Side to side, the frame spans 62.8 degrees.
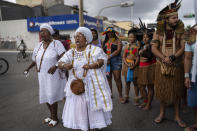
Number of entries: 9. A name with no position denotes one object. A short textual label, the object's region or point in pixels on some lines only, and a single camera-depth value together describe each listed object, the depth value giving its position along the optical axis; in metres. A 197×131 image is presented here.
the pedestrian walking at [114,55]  4.17
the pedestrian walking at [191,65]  2.47
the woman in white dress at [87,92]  2.44
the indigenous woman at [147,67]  3.58
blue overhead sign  24.62
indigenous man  2.79
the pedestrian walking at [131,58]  3.91
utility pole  8.79
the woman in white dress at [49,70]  2.99
